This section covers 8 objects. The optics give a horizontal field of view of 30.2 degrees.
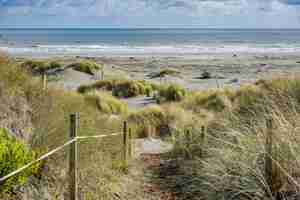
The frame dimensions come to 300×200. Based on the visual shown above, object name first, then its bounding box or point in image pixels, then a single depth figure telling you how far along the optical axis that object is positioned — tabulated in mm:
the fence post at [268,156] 6952
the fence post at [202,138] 9219
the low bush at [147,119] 14953
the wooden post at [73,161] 5426
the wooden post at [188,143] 10172
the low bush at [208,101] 16562
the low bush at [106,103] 17391
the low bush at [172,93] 22984
